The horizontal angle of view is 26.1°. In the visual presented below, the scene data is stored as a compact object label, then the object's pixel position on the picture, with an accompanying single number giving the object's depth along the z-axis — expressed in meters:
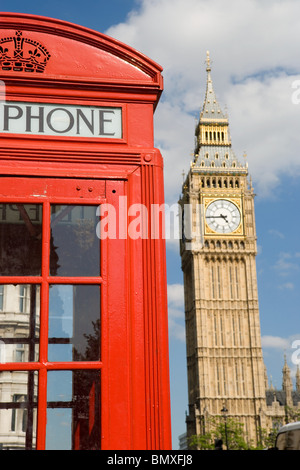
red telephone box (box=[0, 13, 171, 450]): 2.15
